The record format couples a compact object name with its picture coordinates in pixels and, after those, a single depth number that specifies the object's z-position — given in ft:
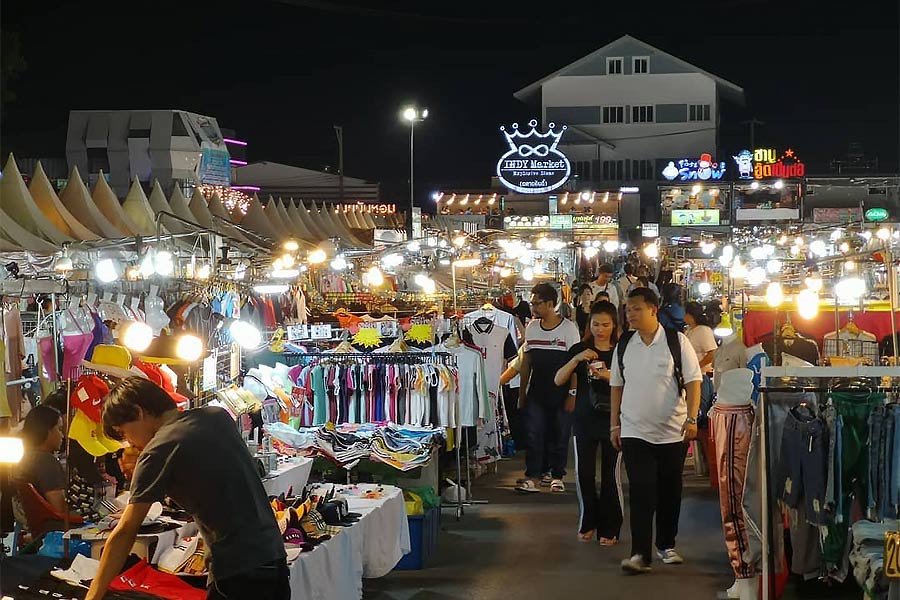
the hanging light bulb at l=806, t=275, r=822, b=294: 39.53
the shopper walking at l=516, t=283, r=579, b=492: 34.50
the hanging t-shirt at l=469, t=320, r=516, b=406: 36.68
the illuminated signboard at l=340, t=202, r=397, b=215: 134.49
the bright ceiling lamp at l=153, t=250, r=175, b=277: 33.65
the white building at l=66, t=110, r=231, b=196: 163.84
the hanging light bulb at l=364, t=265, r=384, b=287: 55.18
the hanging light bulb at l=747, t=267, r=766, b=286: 49.73
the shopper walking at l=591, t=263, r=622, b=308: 58.80
